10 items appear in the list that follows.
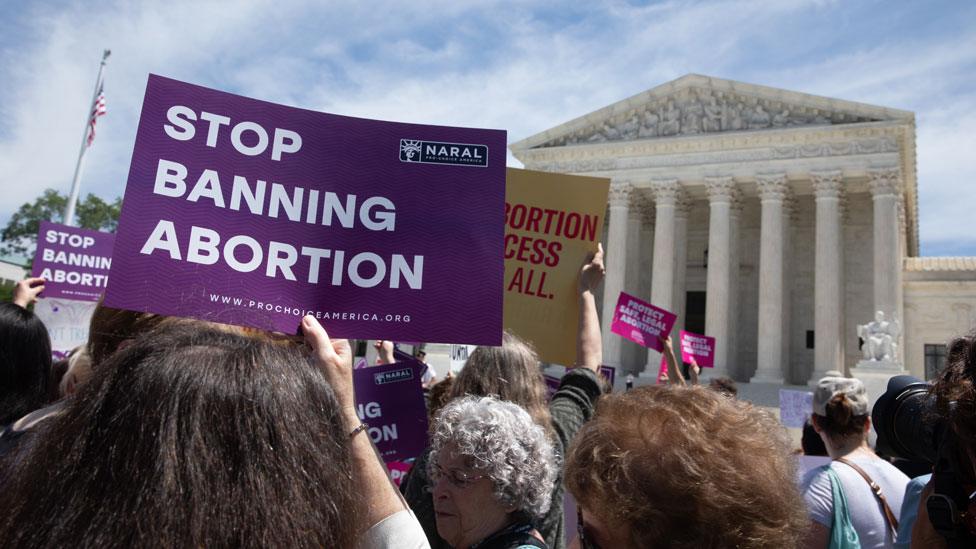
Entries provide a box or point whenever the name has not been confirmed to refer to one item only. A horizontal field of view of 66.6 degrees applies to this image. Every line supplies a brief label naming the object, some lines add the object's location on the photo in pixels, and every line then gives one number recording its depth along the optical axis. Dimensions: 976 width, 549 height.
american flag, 23.02
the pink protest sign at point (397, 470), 6.03
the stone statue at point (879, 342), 27.17
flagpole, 22.44
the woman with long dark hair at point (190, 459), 1.27
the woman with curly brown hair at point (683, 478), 1.80
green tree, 62.69
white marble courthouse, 32.88
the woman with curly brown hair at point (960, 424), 2.05
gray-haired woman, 2.70
